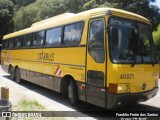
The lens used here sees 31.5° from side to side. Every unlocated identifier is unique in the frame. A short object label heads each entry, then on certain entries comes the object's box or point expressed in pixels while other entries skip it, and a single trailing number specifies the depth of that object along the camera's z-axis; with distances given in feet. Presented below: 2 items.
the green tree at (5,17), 141.49
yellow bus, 25.23
